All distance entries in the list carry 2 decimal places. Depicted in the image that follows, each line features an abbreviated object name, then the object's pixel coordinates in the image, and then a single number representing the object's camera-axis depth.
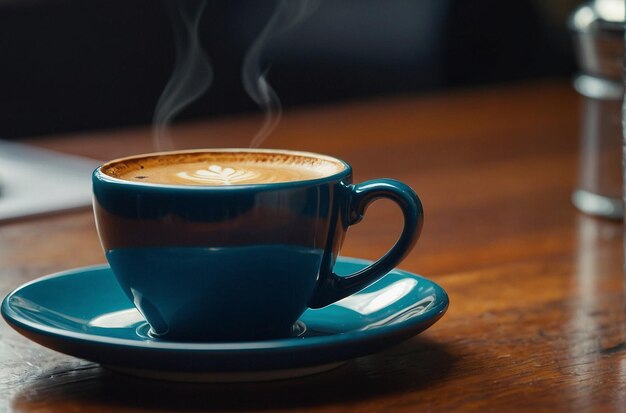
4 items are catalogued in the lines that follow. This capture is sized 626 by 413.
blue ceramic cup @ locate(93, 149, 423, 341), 0.64
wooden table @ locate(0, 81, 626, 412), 0.64
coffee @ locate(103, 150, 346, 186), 0.68
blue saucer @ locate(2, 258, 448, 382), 0.62
